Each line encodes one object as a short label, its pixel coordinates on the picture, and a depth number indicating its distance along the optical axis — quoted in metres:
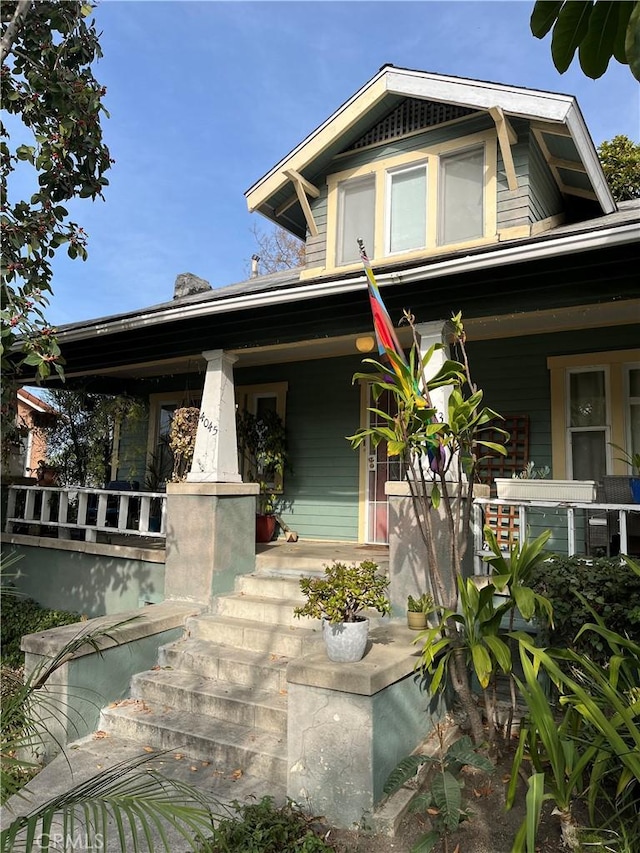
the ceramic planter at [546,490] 4.82
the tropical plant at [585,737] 2.40
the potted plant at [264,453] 8.09
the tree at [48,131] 4.46
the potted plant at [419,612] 4.30
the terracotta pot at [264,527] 7.70
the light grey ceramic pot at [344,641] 3.42
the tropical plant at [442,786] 2.73
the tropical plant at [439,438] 3.65
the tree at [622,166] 13.41
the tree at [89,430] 9.73
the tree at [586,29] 1.70
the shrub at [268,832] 2.74
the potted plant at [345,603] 3.43
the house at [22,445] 7.87
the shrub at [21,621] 6.45
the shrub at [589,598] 3.58
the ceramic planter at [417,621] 4.30
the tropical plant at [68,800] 1.52
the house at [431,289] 4.76
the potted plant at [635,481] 4.62
